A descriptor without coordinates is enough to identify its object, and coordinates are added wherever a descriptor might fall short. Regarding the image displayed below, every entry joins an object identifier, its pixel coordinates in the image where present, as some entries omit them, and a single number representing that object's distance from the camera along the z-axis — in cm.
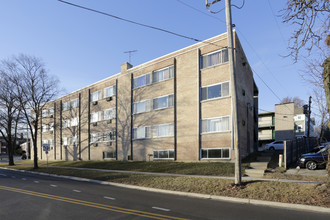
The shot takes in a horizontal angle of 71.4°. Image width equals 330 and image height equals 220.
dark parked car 1420
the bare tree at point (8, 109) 2742
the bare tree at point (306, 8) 725
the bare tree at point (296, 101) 6062
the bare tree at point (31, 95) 2747
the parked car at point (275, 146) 2736
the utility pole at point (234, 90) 1035
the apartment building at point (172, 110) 1953
